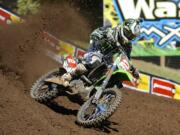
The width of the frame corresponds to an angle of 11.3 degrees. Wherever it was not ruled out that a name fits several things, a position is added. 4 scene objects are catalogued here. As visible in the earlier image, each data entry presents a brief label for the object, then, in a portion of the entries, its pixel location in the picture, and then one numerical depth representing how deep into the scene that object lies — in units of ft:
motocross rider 54.40
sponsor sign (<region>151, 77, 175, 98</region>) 91.67
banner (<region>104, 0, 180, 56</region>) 97.32
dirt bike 52.34
